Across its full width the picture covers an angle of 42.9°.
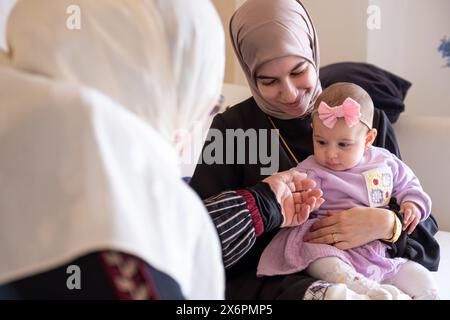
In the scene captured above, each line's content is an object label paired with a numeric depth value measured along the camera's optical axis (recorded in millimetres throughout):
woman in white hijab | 668
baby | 1362
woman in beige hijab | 1506
